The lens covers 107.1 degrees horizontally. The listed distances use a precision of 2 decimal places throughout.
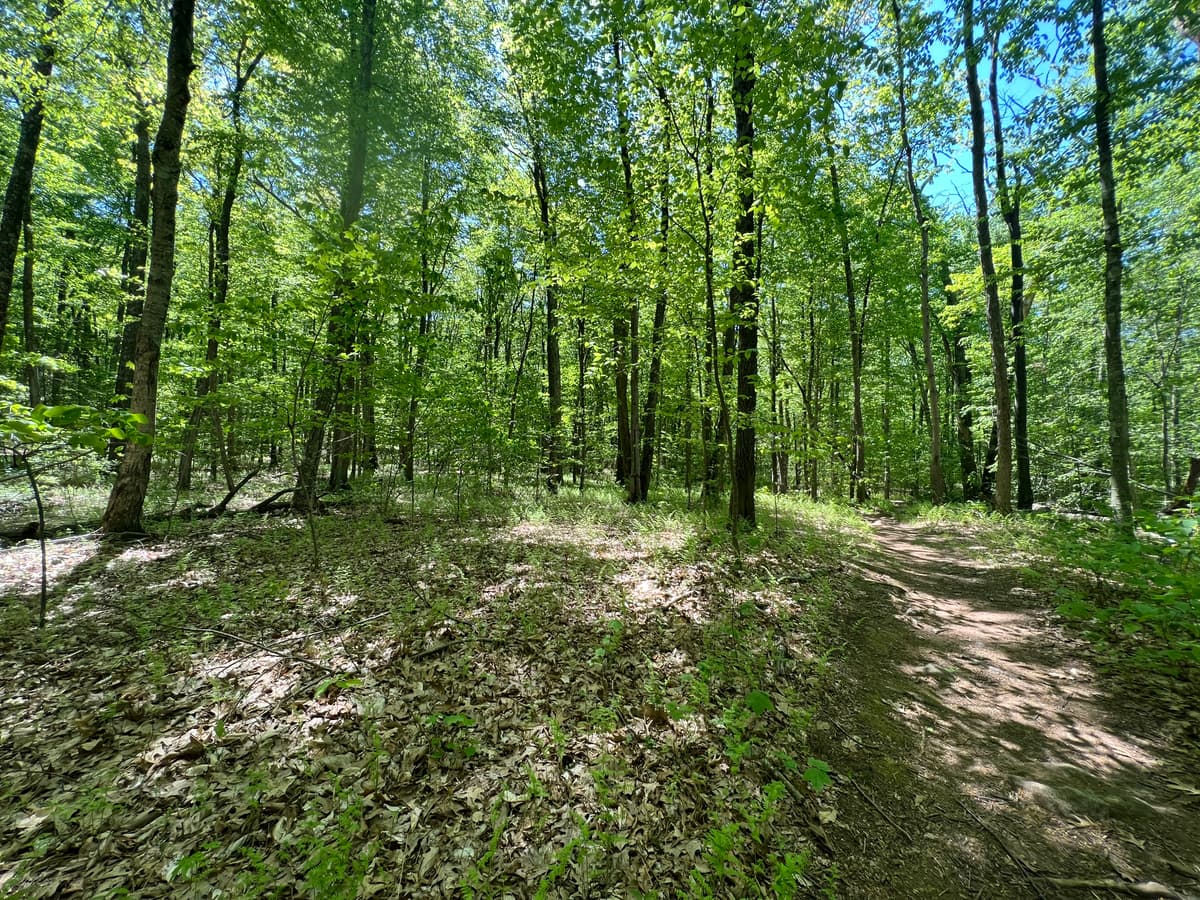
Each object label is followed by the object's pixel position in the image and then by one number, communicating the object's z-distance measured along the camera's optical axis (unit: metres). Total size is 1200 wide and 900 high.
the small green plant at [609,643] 4.18
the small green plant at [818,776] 2.85
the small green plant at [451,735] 2.98
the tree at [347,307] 6.28
